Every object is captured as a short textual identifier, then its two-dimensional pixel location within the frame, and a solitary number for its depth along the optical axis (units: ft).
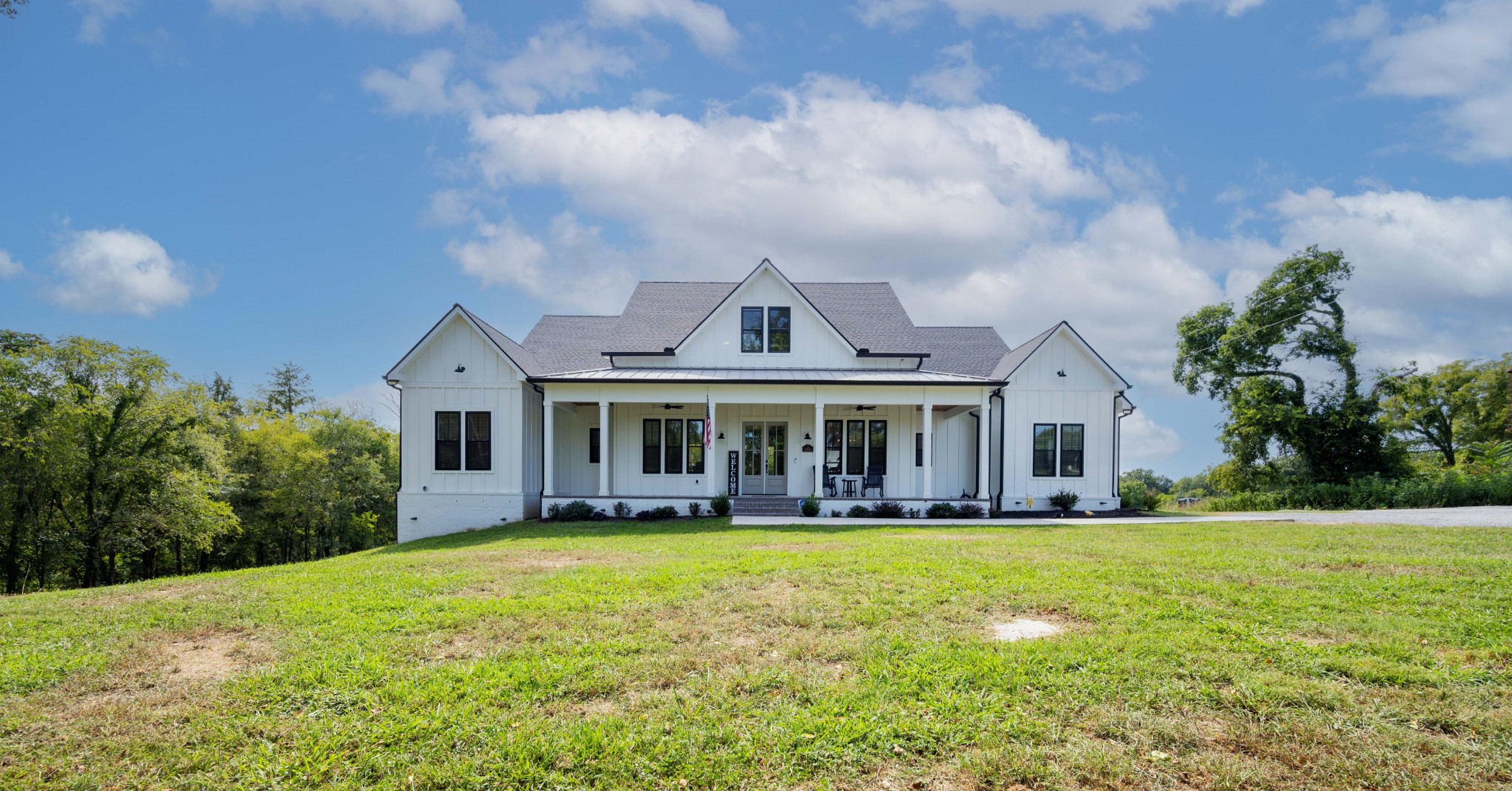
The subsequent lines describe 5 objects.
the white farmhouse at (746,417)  64.80
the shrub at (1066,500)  69.26
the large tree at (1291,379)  80.64
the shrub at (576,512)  62.23
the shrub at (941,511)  62.44
